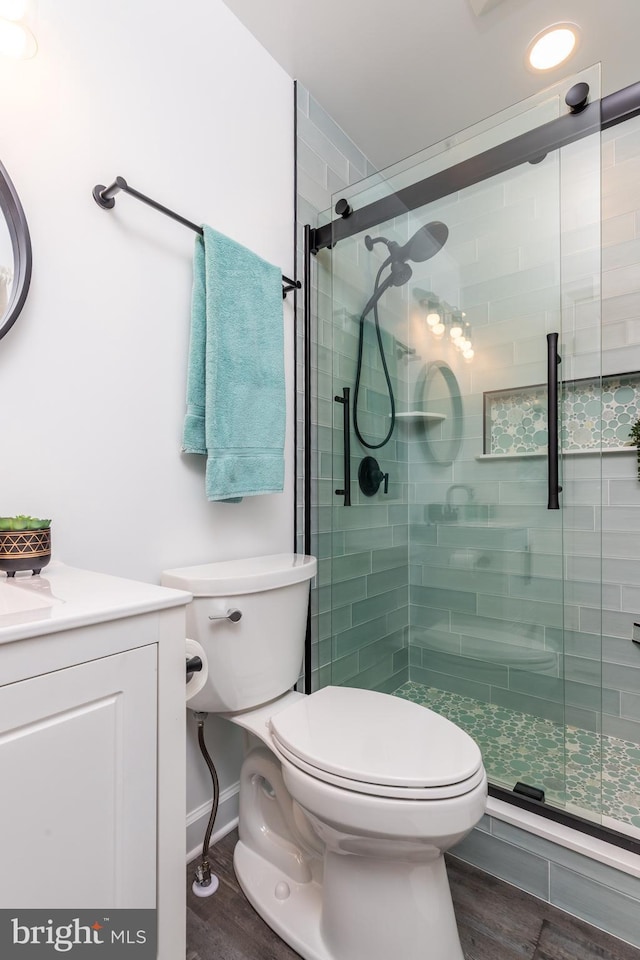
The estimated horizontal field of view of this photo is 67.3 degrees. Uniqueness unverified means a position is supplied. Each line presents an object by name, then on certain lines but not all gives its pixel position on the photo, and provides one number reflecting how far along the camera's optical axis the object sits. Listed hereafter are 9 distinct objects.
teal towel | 1.28
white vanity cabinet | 0.55
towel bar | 1.09
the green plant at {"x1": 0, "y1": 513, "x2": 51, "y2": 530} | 0.86
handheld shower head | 1.65
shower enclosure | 1.31
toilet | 0.87
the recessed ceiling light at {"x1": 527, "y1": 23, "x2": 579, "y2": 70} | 1.53
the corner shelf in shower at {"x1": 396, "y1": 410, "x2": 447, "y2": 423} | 1.75
